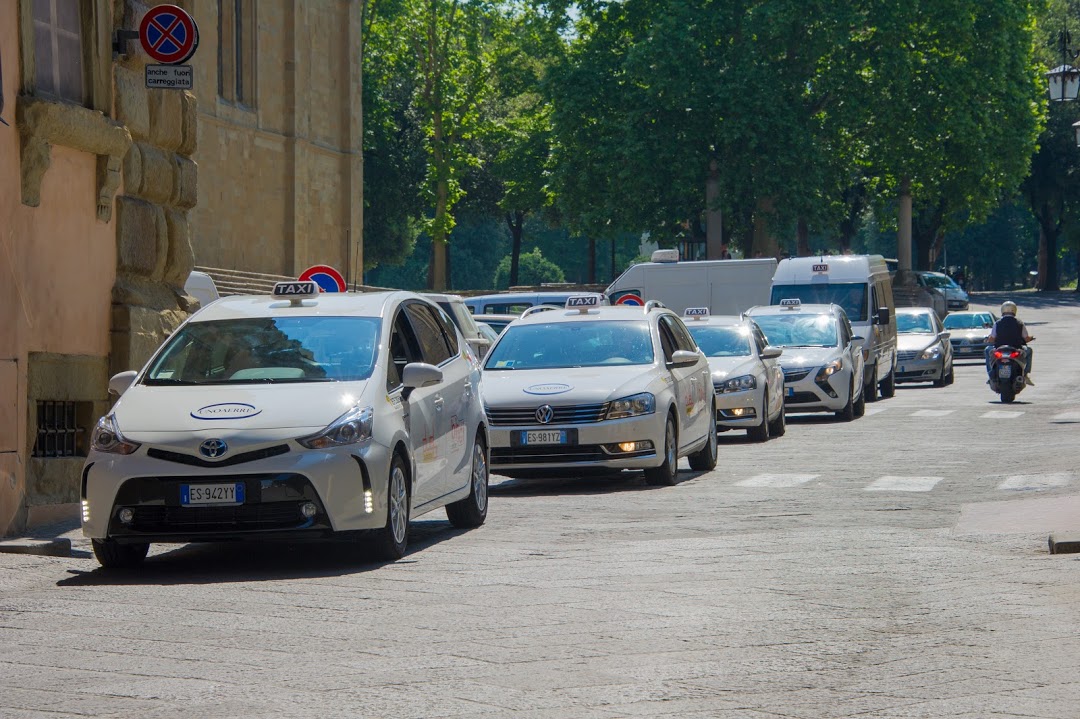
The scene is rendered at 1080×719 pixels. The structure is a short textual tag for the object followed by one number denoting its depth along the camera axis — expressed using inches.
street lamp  1127.0
